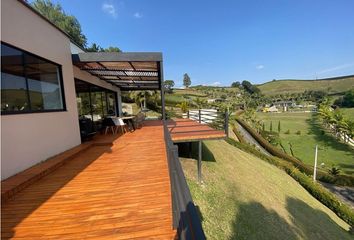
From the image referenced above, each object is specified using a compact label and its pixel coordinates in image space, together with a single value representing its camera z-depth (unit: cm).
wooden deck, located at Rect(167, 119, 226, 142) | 731
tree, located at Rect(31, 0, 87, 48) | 2797
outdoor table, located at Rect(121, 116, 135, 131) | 948
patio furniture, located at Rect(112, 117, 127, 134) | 895
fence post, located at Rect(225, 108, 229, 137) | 795
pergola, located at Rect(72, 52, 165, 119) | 594
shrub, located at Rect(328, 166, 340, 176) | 2004
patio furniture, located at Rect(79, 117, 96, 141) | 709
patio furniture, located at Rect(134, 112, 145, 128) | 1012
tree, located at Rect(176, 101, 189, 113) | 2873
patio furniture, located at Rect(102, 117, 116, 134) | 896
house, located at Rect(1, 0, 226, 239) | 238
